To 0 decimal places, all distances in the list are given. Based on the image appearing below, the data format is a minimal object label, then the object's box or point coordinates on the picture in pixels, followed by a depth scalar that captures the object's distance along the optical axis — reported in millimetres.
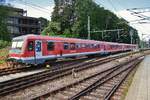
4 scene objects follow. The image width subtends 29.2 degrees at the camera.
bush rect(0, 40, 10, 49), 45250
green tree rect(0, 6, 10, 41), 60806
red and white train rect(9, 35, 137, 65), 24656
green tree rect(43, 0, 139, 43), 68500
